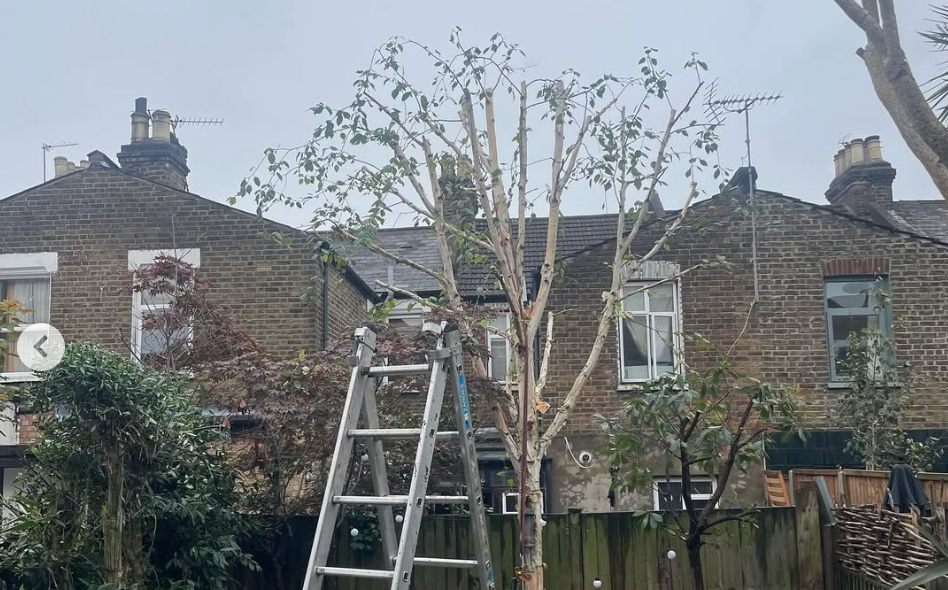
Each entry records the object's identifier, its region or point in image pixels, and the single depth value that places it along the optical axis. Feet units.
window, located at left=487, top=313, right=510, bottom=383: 51.52
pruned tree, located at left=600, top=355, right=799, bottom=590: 19.39
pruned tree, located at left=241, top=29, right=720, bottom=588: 22.95
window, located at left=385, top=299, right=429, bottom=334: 48.69
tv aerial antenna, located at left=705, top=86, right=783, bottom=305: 25.89
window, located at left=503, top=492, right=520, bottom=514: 44.50
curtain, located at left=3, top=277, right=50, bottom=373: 44.68
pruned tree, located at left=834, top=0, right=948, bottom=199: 15.74
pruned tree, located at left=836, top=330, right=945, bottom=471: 38.70
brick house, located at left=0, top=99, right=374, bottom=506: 43.47
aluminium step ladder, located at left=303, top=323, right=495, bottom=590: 16.46
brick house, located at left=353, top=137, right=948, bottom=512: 45.27
